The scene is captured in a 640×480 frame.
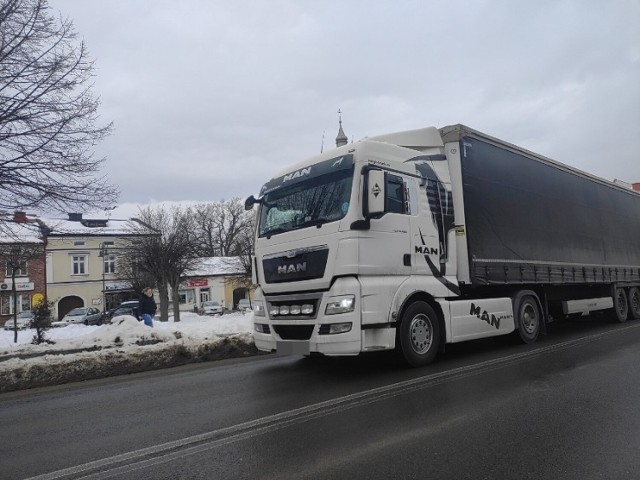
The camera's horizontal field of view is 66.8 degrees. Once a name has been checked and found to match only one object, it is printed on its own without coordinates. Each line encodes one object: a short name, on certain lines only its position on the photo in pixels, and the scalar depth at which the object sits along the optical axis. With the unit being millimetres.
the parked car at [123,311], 33581
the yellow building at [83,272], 46125
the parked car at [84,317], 34906
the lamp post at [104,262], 42425
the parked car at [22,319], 34469
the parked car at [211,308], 42000
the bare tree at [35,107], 9680
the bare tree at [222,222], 65562
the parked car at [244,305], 41572
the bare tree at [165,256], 27516
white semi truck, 6480
